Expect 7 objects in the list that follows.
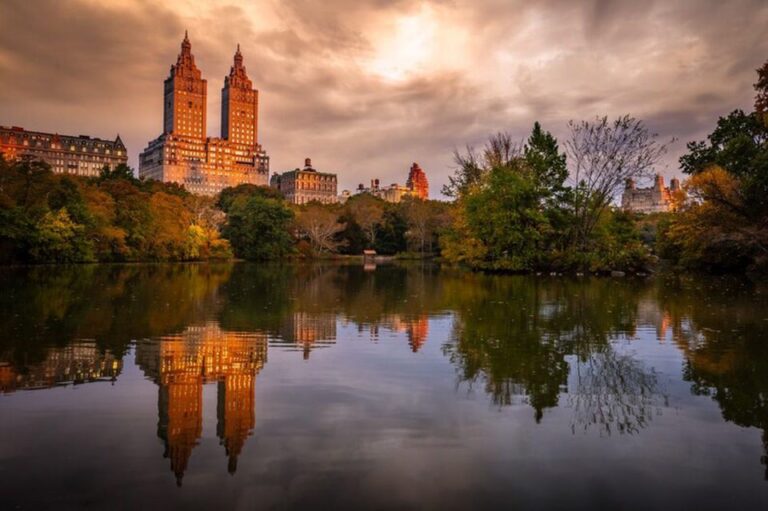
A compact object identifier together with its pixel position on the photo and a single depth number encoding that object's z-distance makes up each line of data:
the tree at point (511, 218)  40.56
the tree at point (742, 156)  32.44
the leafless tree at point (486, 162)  48.41
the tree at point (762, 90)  36.62
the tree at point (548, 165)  42.64
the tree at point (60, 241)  41.81
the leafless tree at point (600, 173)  40.75
